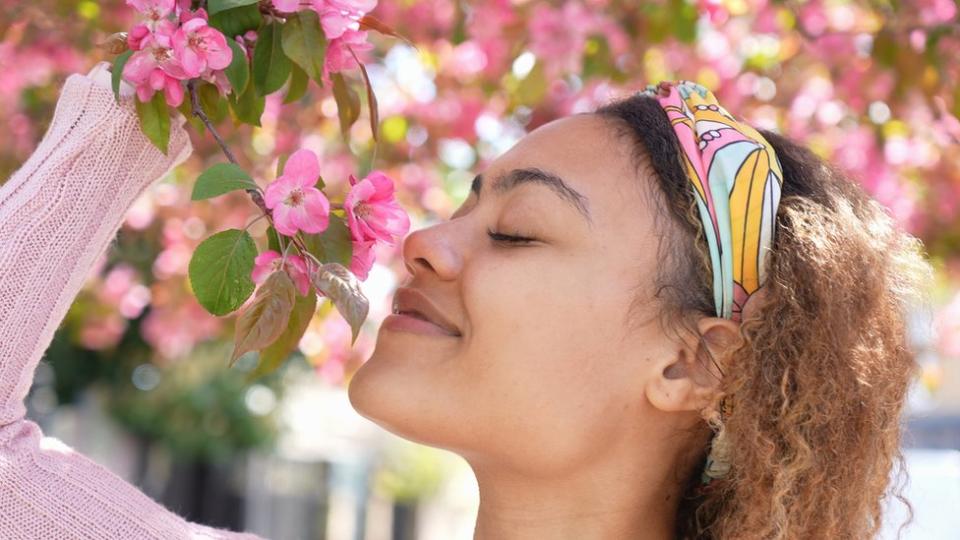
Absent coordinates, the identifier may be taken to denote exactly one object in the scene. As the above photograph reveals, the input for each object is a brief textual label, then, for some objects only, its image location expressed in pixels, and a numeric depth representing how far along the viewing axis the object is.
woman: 1.60
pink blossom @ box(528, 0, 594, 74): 3.20
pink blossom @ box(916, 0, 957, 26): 2.86
